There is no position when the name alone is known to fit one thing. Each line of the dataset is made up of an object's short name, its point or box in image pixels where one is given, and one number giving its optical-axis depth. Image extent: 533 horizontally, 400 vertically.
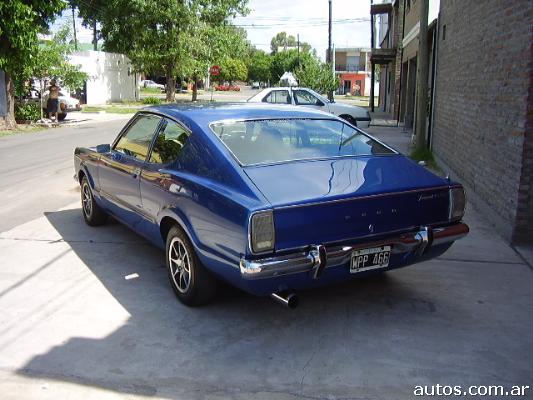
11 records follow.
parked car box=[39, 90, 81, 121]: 24.91
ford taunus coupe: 3.79
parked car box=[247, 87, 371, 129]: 17.78
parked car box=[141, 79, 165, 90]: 79.55
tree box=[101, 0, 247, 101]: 35.09
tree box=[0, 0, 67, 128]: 17.39
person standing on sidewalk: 22.88
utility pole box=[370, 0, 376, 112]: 30.27
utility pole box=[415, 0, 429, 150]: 12.47
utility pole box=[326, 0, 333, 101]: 41.19
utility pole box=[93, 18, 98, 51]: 55.00
